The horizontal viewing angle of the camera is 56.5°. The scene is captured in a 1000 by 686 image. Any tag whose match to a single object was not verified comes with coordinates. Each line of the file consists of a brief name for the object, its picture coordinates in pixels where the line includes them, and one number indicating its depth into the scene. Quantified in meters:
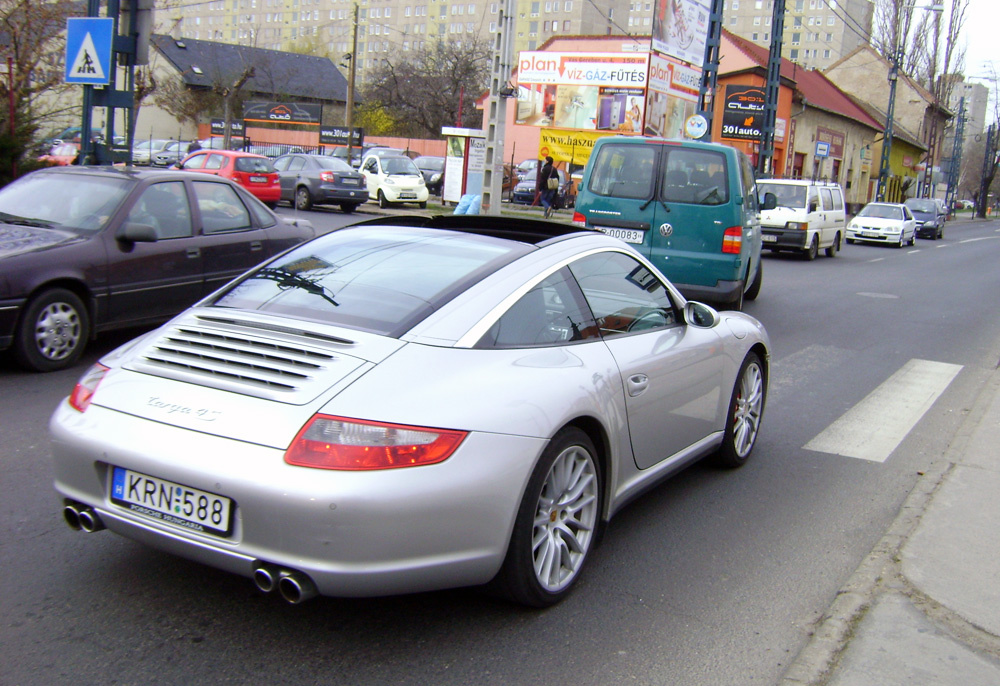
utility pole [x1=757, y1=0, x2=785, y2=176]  27.94
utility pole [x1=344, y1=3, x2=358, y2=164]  40.49
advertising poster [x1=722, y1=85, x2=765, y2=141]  35.25
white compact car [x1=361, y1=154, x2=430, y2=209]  28.42
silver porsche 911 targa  2.95
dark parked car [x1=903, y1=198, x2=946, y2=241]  41.25
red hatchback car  24.19
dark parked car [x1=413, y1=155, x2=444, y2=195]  37.31
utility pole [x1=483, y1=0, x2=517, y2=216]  17.27
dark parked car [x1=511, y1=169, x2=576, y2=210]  35.43
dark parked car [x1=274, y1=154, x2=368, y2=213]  25.83
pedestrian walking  26.26
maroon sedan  6.91
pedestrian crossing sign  12.01
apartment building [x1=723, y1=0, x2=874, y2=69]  135.62
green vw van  10.56
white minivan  21.88
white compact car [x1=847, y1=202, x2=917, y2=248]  31.27
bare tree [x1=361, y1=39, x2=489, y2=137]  70.56
